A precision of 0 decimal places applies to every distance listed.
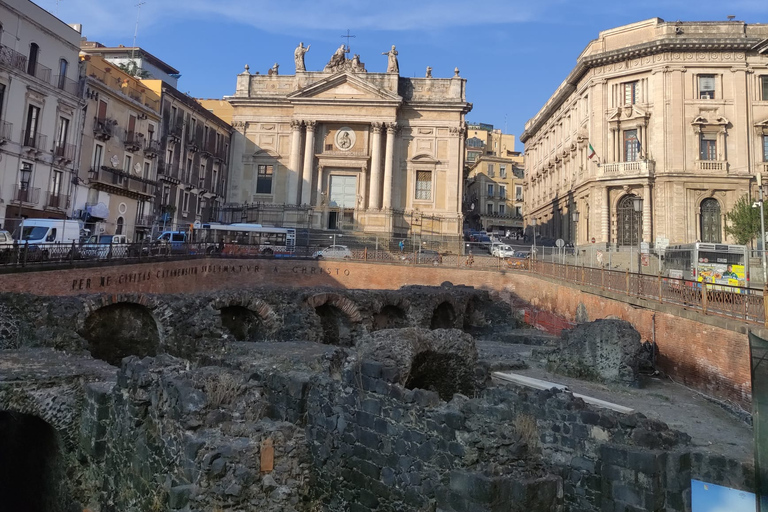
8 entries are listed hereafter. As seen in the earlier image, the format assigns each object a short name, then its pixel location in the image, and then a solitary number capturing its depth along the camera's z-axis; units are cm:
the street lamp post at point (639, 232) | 3666
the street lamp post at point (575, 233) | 4066
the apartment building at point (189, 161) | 3941
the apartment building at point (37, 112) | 2548
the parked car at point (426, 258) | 3241
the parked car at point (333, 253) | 3300
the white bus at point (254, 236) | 3303
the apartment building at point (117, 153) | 3108
